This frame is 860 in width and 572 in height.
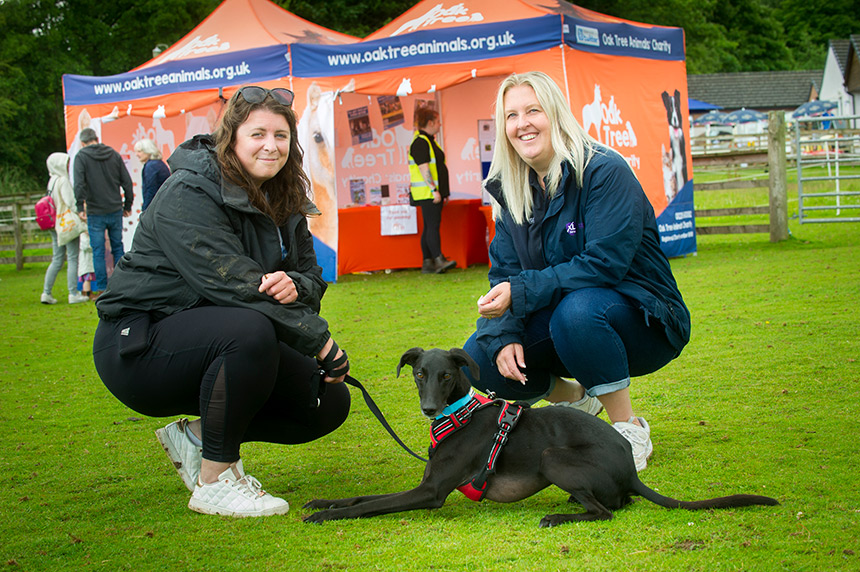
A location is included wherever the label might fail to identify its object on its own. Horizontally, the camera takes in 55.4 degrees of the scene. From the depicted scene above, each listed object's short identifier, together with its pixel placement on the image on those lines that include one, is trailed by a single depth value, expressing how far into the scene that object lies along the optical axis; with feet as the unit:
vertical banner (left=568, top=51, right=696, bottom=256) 34.60
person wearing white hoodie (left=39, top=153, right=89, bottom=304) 37.22
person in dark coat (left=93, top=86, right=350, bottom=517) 10.32
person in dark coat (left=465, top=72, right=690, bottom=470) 11.53
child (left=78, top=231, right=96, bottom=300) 38.37
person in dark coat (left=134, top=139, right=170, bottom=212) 34.50
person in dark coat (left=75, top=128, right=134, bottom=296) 35.14
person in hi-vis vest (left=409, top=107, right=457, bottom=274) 38.70
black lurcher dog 9.80
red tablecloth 41.65
